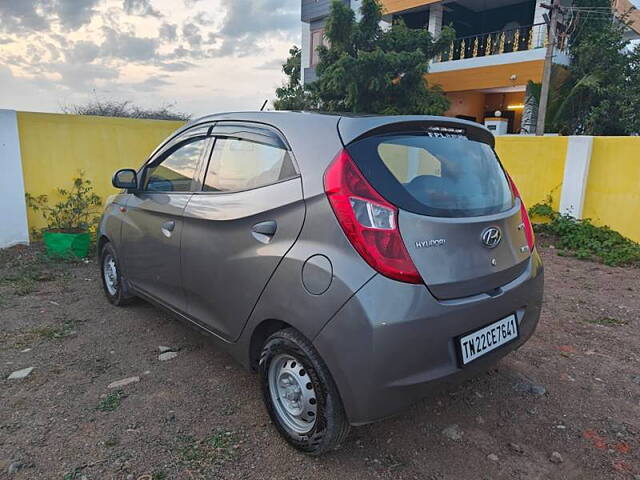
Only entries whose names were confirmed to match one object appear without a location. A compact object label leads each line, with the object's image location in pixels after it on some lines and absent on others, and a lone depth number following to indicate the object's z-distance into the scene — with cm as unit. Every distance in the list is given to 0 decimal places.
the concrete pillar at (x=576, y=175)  609
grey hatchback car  174
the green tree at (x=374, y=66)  1210
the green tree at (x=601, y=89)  1151
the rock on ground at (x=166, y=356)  297
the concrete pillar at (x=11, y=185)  520
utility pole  1146
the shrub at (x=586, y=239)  548
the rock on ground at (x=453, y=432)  223
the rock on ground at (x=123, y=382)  264
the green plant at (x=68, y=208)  555
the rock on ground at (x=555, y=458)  207
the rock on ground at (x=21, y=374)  272
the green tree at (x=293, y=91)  1453
